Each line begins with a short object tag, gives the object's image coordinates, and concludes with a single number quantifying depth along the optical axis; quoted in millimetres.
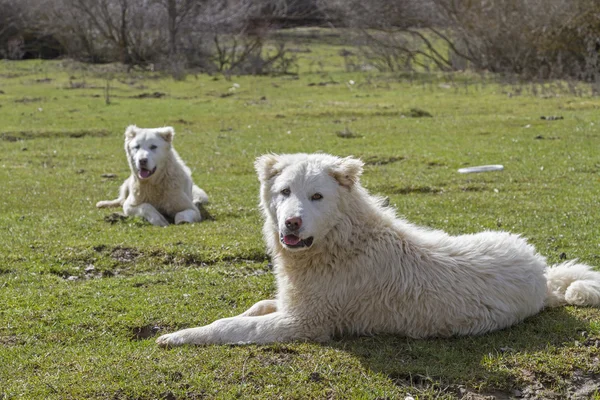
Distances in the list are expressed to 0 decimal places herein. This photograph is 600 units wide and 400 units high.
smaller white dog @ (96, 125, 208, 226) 12727
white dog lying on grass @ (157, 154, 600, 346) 6453
